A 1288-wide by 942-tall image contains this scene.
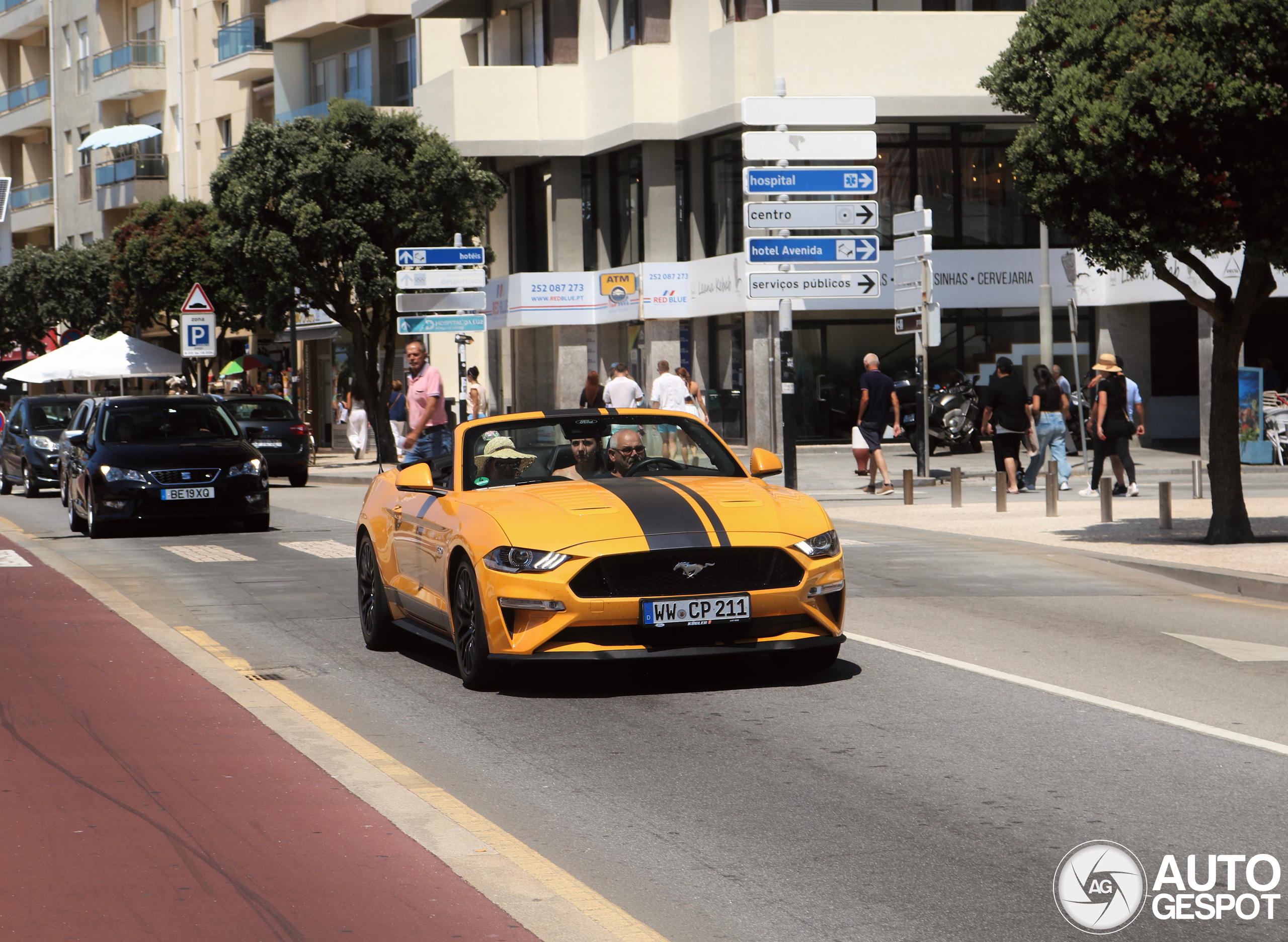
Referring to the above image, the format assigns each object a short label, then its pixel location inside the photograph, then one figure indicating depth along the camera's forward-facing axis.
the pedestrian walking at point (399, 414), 32.31
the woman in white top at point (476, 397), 33.53
